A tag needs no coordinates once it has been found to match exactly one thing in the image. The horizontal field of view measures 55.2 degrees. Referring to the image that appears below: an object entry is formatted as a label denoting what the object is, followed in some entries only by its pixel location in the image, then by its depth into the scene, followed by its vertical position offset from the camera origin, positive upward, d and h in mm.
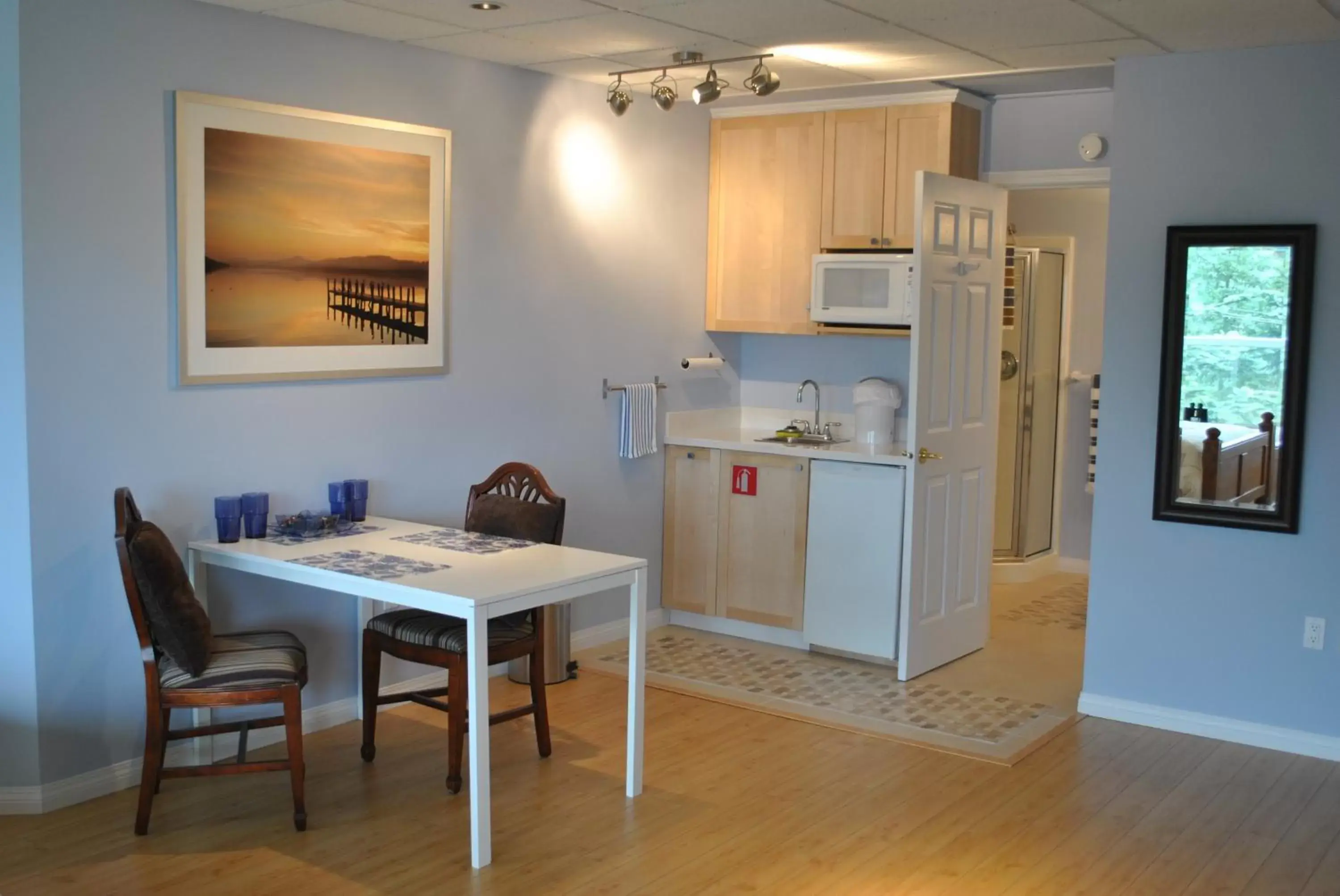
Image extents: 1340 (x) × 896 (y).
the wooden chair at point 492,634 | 3928 -940
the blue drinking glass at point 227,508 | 3951 -546
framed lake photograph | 3977 +296
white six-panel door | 5070 -304
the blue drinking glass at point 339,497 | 4332 -553
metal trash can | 5062 -1237
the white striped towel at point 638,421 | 5652 -359
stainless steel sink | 5793 -441
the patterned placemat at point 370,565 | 3629 -669
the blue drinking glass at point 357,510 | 4359 -599
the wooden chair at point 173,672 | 3420 -948
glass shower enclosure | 7211 -337
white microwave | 5359 +233
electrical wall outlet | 4367 -947
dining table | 3363 -678
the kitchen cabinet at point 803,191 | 5465 +680
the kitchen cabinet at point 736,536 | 5582 -873
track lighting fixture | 4516 +915
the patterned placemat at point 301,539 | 4027 -655
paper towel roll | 5980 -106
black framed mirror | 4316 -76
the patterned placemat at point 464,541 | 4070 -666
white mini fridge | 5258 -895
